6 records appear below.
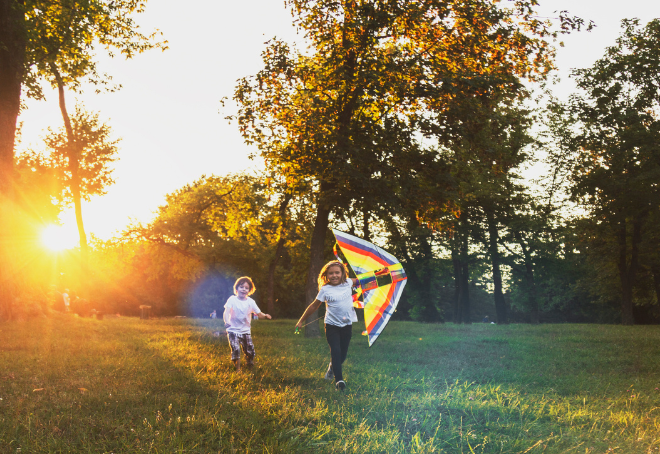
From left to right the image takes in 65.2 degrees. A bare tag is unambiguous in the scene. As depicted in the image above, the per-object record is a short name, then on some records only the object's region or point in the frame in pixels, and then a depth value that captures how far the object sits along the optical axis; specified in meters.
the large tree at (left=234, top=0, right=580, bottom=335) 17.31
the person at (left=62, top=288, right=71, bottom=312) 35.24
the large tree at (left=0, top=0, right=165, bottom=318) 16.20
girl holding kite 8.67
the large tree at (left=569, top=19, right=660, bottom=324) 24.69
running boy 10.31
